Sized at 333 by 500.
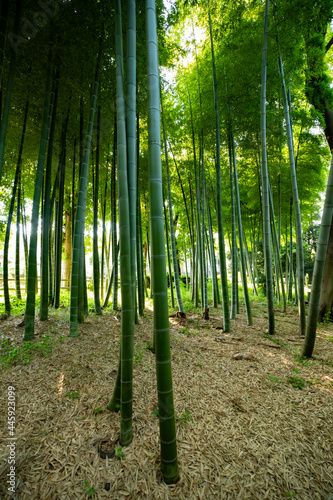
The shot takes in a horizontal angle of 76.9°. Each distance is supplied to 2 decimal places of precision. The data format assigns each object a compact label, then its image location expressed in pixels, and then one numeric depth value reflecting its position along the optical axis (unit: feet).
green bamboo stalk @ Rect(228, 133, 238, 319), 12.50
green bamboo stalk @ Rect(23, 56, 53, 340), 8.14
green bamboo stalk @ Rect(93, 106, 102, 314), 11.62
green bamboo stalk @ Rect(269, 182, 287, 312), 16.93
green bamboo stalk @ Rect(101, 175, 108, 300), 16.77
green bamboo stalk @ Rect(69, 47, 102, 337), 8.27
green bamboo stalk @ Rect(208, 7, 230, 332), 11.20
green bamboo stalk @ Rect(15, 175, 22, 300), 14.87
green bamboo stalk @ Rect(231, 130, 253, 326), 12.70
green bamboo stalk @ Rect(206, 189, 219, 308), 16.95
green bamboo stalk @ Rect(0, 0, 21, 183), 6.99
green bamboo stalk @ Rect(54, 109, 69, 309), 11.30
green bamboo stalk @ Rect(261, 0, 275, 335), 9.60
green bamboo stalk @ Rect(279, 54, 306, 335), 10.12
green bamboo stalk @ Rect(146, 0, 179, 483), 3.58
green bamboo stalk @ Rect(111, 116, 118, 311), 12.50
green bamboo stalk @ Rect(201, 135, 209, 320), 14.38
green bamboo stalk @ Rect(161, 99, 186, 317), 14.23
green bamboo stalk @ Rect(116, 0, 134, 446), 4.15
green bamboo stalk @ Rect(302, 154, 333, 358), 6.99
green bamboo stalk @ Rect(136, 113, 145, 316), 12.41
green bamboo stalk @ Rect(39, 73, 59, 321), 9.72
